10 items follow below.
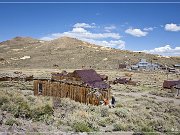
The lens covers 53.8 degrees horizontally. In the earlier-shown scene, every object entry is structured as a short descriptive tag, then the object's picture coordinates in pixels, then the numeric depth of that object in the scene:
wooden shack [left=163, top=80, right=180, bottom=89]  24.52
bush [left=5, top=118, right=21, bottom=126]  7.34
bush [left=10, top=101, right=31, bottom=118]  8.83
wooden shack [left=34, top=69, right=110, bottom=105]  14.12
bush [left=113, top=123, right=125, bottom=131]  8.55
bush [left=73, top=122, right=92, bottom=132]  7.63
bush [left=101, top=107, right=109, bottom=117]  10.69
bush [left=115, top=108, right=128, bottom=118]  10.85
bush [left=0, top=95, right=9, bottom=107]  10.61
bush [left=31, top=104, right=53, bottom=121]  8.70
